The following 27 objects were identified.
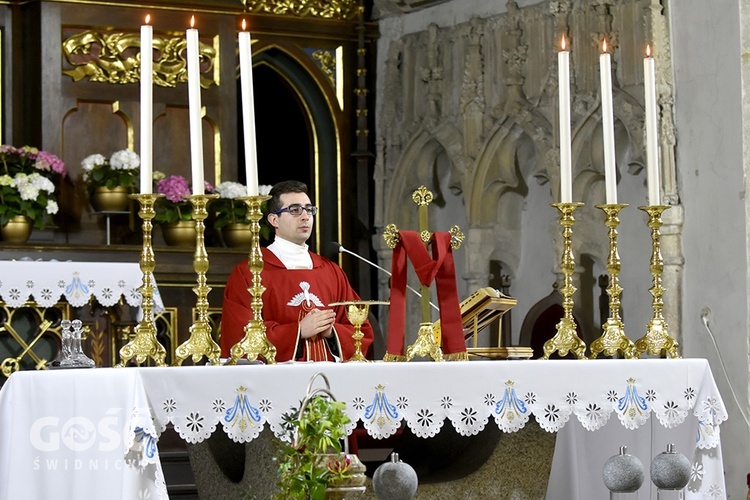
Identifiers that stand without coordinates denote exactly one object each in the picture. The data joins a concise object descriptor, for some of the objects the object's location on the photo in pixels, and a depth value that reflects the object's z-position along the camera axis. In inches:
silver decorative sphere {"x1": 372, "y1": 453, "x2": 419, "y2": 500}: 331.0
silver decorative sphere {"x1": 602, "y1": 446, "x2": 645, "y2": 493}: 362.9
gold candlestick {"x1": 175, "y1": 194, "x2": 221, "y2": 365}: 360.6
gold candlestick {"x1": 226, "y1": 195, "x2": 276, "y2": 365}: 367.6
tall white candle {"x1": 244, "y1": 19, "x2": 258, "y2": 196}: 362.6
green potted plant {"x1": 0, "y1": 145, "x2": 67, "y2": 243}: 691.4
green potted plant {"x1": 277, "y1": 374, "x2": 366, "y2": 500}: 301.3
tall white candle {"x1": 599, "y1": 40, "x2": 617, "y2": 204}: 404.8
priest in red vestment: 450.6
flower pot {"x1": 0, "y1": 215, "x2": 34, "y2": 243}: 700.0
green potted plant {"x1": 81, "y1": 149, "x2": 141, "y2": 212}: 727.1
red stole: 397.7
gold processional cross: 391.9
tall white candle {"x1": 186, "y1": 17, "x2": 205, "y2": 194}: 360.2
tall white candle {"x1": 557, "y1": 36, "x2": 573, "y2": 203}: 400.8
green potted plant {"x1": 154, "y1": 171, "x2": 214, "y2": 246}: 724.0
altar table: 339.3
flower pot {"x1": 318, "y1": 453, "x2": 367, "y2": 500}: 301.1
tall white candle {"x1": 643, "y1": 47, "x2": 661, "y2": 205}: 408.2
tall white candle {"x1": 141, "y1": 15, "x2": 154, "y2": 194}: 359.6
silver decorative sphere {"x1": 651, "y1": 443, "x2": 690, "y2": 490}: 363.6
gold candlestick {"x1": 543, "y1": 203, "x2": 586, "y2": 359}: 406.3
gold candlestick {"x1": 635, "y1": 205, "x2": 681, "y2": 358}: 410.6
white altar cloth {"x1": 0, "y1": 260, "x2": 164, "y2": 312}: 635.5
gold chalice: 414.0
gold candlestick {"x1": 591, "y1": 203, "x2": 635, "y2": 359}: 410.6
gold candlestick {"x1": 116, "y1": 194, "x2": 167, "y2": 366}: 354.9
